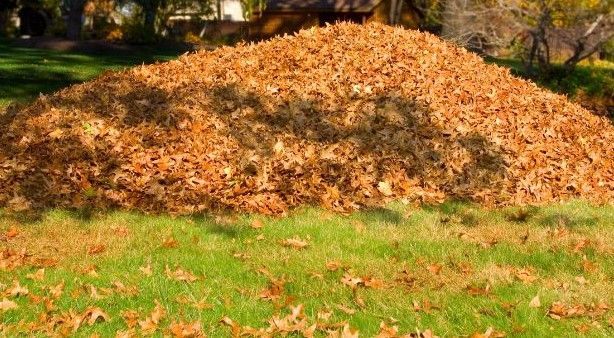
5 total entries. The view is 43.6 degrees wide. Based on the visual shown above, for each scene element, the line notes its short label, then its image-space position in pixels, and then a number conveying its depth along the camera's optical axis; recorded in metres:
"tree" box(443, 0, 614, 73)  17.86
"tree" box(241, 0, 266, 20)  32.94
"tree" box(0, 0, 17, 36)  39.51
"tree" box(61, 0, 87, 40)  30.02
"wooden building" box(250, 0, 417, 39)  33.25
